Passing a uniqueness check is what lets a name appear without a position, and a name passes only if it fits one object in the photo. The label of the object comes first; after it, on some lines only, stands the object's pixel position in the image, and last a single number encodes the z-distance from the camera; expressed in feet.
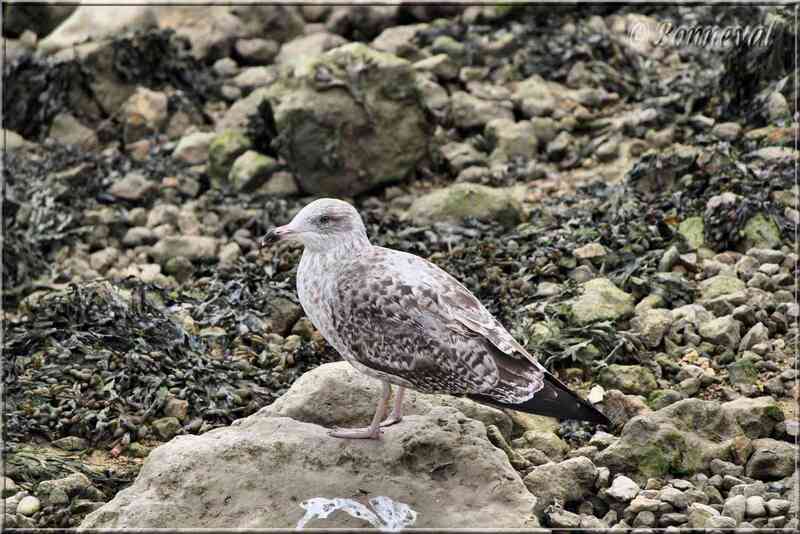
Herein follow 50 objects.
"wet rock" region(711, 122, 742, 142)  72.13
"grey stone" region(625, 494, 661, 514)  39.78
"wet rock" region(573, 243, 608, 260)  60.80
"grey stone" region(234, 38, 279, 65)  96.78
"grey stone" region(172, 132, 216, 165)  82.33
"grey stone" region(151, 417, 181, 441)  49.57
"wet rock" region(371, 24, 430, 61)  91.09
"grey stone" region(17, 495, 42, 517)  43.01
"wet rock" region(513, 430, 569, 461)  45.50
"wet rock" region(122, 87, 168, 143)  86.69
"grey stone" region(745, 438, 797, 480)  43.14
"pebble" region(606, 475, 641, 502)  40.68
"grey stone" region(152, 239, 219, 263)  67.97
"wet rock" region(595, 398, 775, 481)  42.83
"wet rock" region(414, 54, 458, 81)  87.04
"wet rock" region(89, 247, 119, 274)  69.15
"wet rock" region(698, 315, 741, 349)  53.01
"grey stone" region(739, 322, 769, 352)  52.65
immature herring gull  40.09
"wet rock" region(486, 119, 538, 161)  78.02
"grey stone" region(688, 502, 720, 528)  38.99
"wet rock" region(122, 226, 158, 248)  71.15
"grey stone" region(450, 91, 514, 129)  81.25
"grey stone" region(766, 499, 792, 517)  39.73
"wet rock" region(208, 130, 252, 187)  79.25
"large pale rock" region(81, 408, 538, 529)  35.88
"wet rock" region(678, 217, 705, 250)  61.93
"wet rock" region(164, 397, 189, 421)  50.67
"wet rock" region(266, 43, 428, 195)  74.64
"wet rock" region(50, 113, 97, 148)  86.17
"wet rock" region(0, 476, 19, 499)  44.16
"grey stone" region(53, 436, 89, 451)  48.88
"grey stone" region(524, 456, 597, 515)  40.60
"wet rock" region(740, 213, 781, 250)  60.64
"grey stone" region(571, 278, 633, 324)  54.34
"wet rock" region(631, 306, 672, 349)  53.57
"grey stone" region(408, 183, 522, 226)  68.03
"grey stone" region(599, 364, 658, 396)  50.24
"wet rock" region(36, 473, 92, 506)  43.50
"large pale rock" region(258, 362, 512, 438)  42.86
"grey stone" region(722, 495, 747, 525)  39.75
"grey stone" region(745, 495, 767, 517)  39.91
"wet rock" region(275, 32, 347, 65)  94.43
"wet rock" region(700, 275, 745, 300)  56.44
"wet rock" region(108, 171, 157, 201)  76.84
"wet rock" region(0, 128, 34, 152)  84.28
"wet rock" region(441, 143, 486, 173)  77.61
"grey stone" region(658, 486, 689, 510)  40.14
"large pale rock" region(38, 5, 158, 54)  94.02
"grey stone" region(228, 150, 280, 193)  76.02
